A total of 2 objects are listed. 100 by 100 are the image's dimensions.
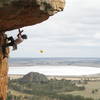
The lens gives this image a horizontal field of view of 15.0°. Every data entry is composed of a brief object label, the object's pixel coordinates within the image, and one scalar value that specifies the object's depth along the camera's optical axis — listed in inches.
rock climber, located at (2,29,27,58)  629.1
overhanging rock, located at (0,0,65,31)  489.7
